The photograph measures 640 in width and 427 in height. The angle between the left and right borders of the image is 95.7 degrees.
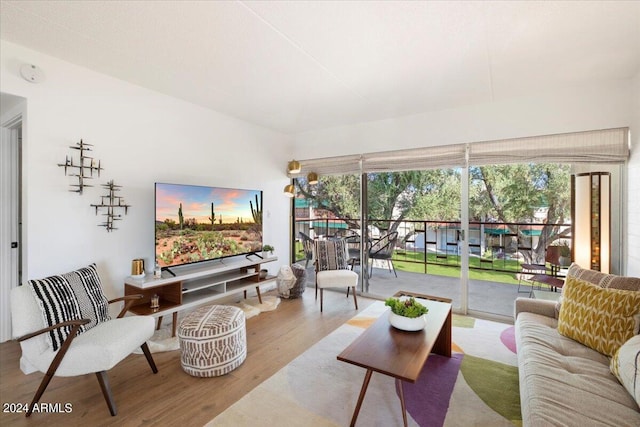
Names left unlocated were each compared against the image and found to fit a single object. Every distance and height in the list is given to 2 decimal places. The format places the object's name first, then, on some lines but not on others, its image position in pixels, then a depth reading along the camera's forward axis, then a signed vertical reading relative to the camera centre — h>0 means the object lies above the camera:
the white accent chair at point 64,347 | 1.75 -0.83
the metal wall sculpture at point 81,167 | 2.52 +0.41
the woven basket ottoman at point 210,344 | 2.19 -1.01
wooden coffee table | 1.60 -0.85
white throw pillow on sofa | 1.35 -0.76
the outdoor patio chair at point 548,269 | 3.28 -0.75
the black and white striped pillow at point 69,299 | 1.87 -0.60
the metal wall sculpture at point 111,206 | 2.74 +0.07
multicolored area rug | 1.75 -1.24
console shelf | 2.75 -0.77
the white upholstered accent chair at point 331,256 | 4.00 -0.60
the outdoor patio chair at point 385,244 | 5.17 -0.55
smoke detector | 2.25 +1.10
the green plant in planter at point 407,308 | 2.05 -0.68
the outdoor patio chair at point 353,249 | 4.58 -0.59
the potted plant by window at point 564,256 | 3.43 -0.50
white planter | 2.04 -0.78
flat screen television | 2.94 -0.11
